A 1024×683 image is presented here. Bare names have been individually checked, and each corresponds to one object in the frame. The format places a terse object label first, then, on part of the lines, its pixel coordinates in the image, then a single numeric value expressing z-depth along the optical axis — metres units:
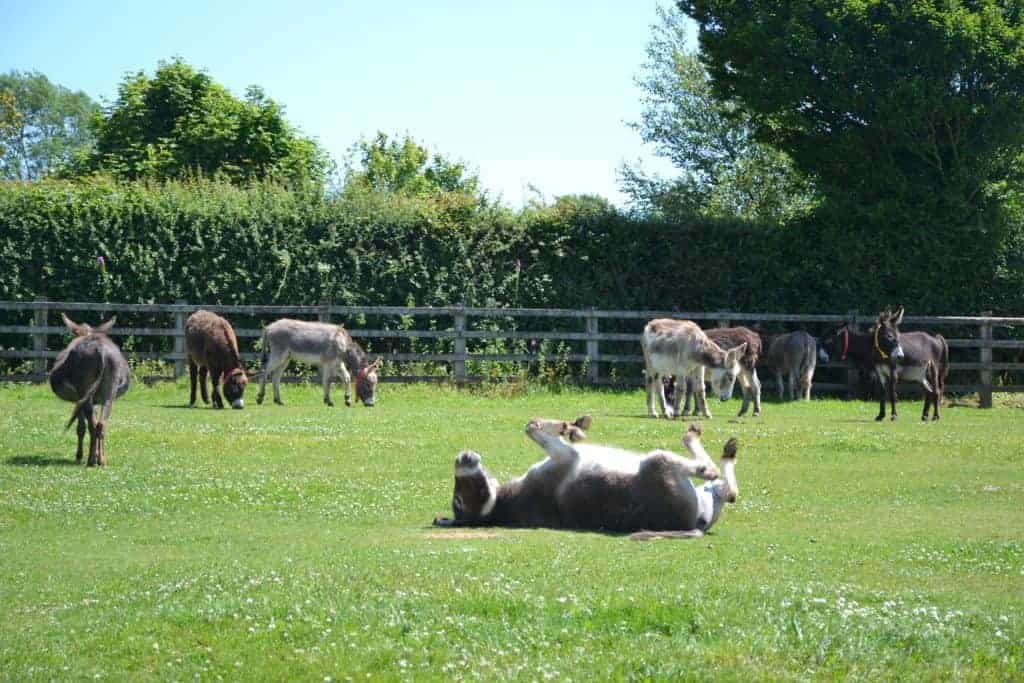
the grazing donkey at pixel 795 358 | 29.64
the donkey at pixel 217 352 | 25.02
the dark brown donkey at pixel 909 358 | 25.77
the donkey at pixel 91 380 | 16.83
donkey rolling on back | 11.84
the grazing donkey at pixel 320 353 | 26.70
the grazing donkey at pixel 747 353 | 26.05
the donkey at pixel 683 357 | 25.06
